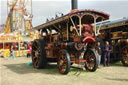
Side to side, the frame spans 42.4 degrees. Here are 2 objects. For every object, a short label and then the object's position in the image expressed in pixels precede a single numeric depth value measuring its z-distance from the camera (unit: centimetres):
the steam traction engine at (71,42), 642
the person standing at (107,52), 887
